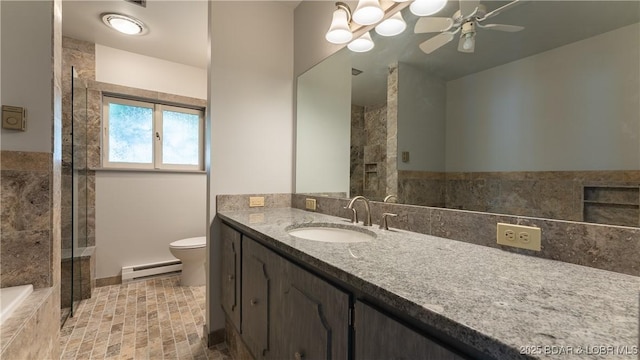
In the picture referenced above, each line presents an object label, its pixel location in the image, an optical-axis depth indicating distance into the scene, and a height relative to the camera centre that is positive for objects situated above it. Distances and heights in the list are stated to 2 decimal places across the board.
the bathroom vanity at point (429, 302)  0.41 -0.24
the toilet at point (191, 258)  2.46 -0.78
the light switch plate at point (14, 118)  1.14 +0.27
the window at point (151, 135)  2.70 +0.47
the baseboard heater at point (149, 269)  2.62 -0.98
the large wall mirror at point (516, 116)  0.73 +0.24
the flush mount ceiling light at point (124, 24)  2.11 +1.31
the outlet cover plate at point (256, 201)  1.90 -0.17
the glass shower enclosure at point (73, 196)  2.04 -0.17
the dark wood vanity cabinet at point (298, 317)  0.57 -0.43
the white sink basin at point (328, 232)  1.34 -0.29
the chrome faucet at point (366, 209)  1.36 -0.16
